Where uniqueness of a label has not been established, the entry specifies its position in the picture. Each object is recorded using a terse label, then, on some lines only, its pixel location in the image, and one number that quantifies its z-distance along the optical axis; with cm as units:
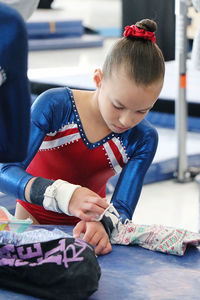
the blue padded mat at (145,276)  176
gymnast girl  208
